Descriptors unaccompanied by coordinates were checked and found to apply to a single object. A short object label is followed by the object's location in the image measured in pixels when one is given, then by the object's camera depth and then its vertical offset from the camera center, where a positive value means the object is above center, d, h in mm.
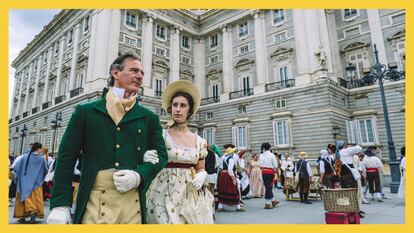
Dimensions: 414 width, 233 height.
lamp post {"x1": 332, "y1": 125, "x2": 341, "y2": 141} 17411 +2290
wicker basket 4961 -670
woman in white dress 2084 -57
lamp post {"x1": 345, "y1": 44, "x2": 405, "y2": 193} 10438 +64
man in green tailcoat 1605 +75
